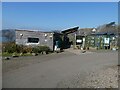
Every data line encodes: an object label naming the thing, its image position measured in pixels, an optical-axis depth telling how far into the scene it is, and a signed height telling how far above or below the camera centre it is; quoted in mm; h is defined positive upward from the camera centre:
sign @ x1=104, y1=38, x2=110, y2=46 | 10982 +170
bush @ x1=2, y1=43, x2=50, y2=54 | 8010 -488
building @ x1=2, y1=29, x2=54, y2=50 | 9522 +626
